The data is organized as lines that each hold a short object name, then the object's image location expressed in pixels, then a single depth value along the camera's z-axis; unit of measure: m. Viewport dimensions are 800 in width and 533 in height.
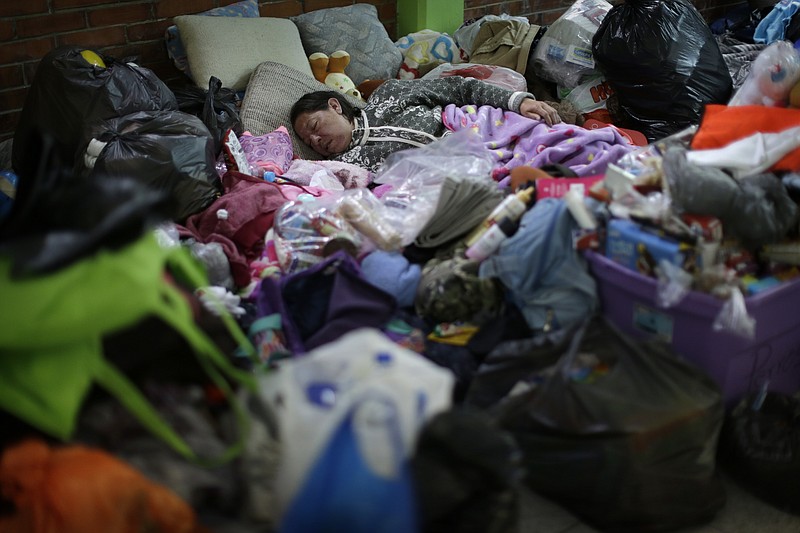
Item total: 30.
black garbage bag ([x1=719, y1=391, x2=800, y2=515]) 1.82
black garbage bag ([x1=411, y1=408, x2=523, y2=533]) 1.38
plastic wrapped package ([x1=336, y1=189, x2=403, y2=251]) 2.39
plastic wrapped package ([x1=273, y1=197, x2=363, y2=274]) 2.37
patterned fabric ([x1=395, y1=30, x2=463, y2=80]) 4.06
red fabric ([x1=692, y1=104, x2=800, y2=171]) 2.21
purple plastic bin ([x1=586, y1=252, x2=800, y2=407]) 1.82
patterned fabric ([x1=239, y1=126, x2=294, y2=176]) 3.00
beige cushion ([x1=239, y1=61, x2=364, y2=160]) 3.28
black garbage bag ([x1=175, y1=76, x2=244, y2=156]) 3.07
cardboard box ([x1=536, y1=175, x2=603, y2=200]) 2.22
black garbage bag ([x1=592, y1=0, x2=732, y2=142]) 3.32
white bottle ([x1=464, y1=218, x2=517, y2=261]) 2.17
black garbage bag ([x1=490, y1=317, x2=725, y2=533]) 1.68
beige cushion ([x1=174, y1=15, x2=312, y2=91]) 3.44
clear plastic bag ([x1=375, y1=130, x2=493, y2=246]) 2.50
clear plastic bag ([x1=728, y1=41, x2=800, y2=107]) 2.28
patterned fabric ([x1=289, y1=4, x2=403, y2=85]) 3.90
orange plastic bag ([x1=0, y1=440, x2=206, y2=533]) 1.29
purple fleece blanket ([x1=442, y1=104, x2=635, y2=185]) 2.76
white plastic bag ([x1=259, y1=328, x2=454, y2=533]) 1.25
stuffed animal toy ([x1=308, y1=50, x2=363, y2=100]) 3.75
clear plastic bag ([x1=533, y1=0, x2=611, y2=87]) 3.78
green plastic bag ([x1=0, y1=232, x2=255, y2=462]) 1.30
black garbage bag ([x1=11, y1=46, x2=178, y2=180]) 2.86
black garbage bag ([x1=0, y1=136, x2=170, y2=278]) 1.32
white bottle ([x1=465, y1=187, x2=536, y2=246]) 2.21
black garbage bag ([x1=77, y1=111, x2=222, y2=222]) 2.65
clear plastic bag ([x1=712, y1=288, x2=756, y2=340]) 1.71
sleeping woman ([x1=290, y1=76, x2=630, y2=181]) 3.12
